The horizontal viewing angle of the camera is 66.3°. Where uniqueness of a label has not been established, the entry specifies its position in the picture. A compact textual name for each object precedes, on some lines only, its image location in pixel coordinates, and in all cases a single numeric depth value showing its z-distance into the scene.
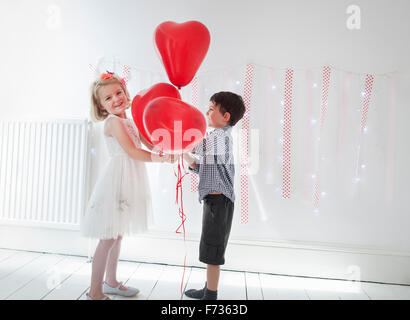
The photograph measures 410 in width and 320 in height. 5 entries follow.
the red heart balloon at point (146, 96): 1.33
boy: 1.38
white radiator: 1.92
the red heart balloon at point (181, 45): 1.29
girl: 1.36
